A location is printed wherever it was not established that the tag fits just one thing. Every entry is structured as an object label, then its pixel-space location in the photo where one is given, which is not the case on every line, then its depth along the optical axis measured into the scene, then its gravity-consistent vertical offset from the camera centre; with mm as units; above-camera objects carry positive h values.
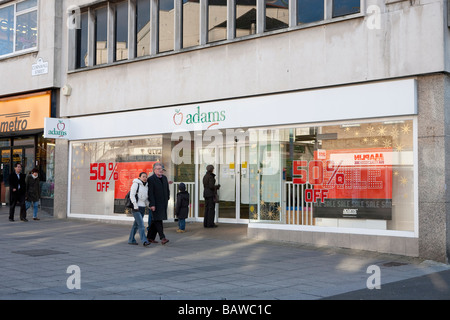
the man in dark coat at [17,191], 17953 -258
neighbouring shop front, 20031 +1765
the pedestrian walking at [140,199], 12484 -342
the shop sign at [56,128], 17938 +1771
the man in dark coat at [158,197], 12516 -298
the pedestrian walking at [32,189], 17875 -190
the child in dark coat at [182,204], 15047 -555
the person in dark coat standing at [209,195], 16000 -317
